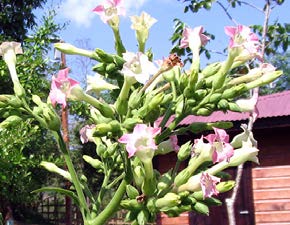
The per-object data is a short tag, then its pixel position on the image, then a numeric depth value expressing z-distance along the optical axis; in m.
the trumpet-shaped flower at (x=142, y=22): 0.44
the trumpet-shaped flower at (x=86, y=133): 0.48
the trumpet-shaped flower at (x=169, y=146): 0.43
